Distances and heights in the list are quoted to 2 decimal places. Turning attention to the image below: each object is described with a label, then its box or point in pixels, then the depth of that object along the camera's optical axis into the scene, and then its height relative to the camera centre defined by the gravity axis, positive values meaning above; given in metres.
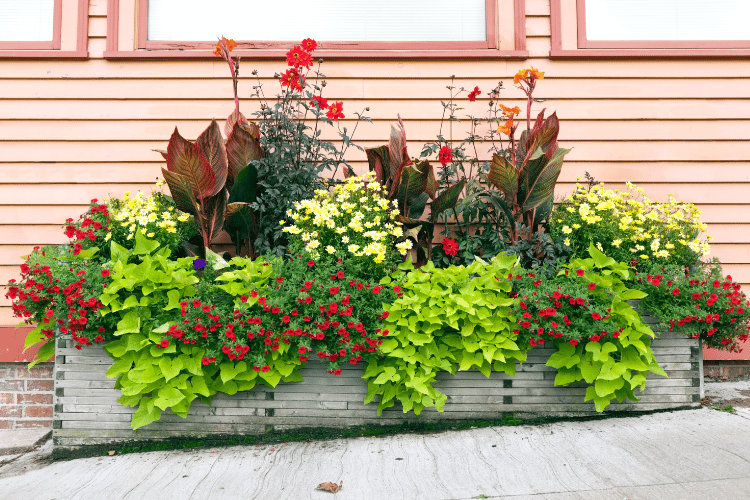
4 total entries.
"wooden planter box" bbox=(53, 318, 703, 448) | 2.50 -0.69
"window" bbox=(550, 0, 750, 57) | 3.35 +1.65
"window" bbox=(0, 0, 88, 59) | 3.31 +1.61
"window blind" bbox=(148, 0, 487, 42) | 3.45 +1.72
